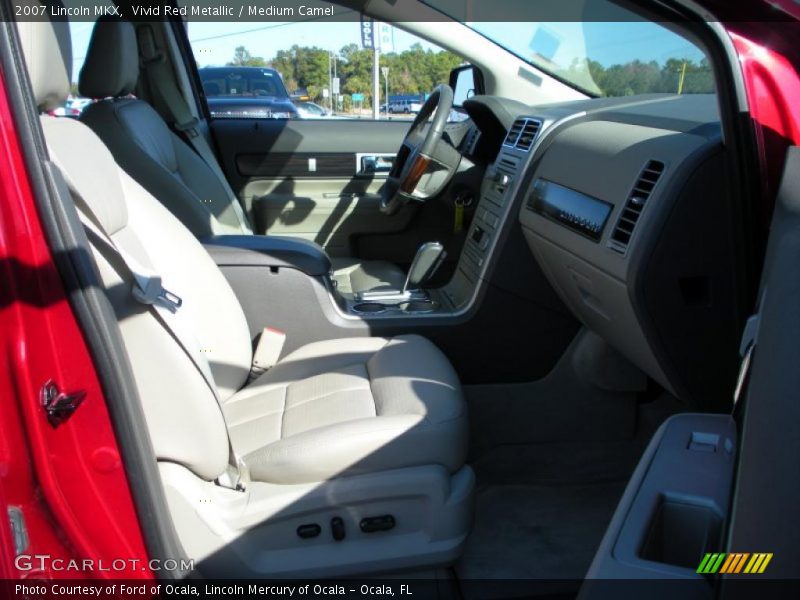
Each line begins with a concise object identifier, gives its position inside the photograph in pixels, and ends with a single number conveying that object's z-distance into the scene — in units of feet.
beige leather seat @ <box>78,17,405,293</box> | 7.50
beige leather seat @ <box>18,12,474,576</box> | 4.44
